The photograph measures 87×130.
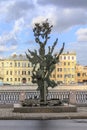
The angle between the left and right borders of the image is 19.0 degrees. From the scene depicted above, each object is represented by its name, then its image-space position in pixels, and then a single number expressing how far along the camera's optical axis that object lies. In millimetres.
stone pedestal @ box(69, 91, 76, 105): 21839
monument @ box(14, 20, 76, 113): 17390
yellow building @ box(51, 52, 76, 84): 101162
